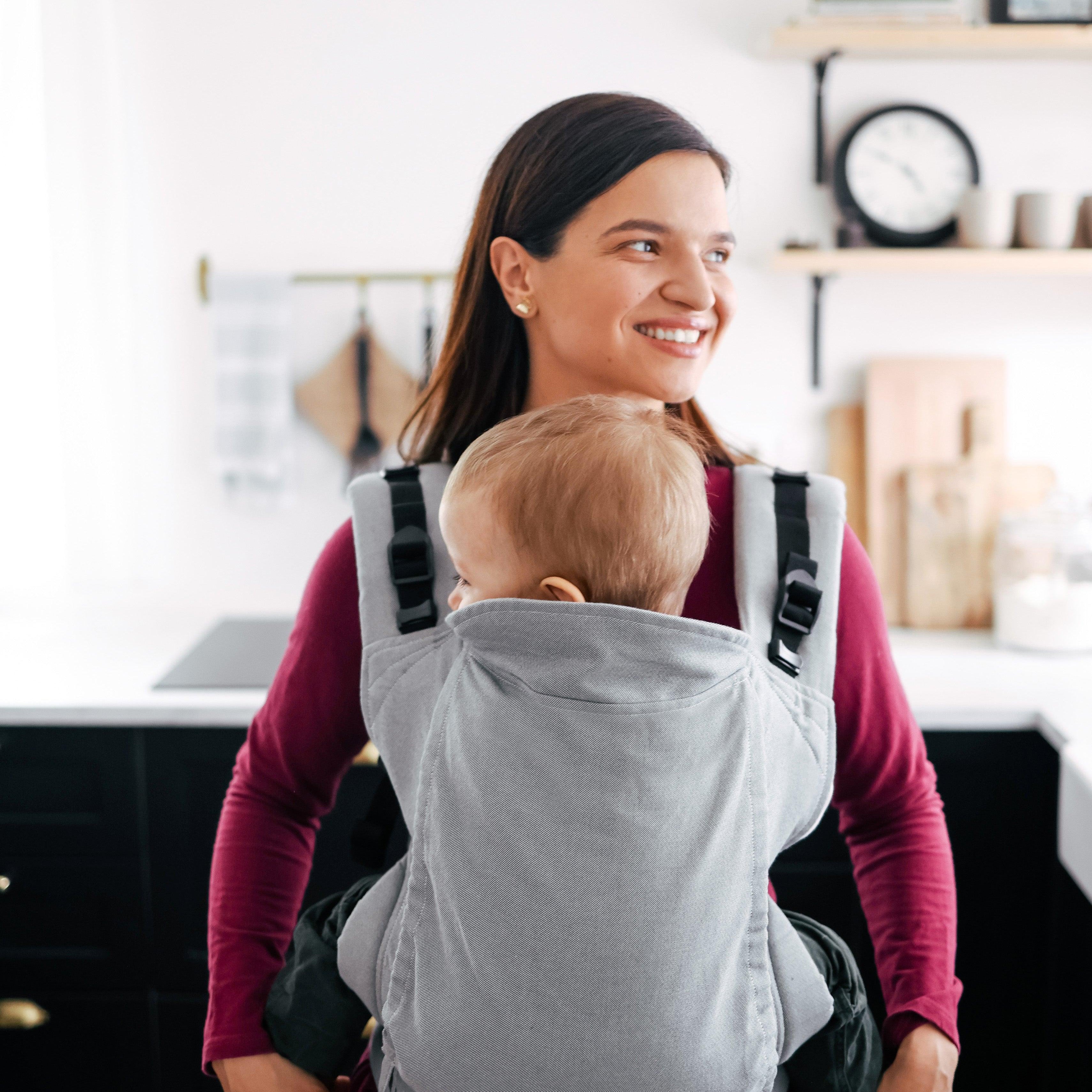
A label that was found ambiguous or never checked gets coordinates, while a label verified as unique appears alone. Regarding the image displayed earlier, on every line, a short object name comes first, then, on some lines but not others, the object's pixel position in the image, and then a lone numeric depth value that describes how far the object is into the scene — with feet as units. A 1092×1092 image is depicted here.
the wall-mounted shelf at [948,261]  6.30
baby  2.31
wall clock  6.63
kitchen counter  4.83
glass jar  6.18
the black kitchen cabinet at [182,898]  5.34
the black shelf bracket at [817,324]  6.86
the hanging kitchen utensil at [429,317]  6.93
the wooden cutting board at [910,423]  6.86
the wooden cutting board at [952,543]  6.78
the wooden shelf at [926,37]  6.16
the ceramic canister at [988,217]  6.29
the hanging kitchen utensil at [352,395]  7.00
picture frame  6.40
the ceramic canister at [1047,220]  6.31
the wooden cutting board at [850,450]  7.04
